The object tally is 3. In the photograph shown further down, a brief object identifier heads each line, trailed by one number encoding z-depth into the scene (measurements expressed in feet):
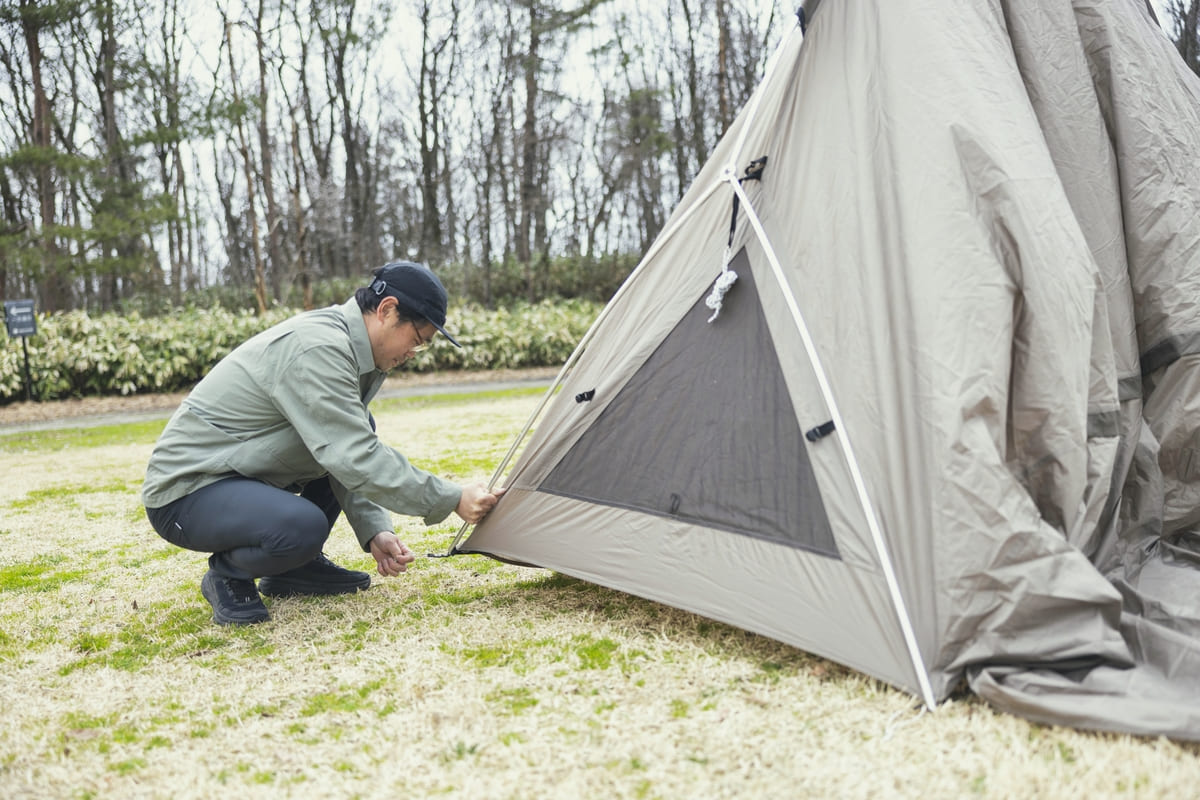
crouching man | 9.93
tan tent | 7.53
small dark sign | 37.52
